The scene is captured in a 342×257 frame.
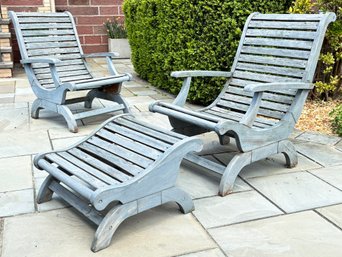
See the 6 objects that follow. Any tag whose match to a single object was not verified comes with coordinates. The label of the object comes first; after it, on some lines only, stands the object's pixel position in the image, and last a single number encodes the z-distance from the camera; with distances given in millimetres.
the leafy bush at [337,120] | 3484
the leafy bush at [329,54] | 3879
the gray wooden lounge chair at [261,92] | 2418
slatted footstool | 1860
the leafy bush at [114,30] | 7824
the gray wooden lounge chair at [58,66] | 3678
